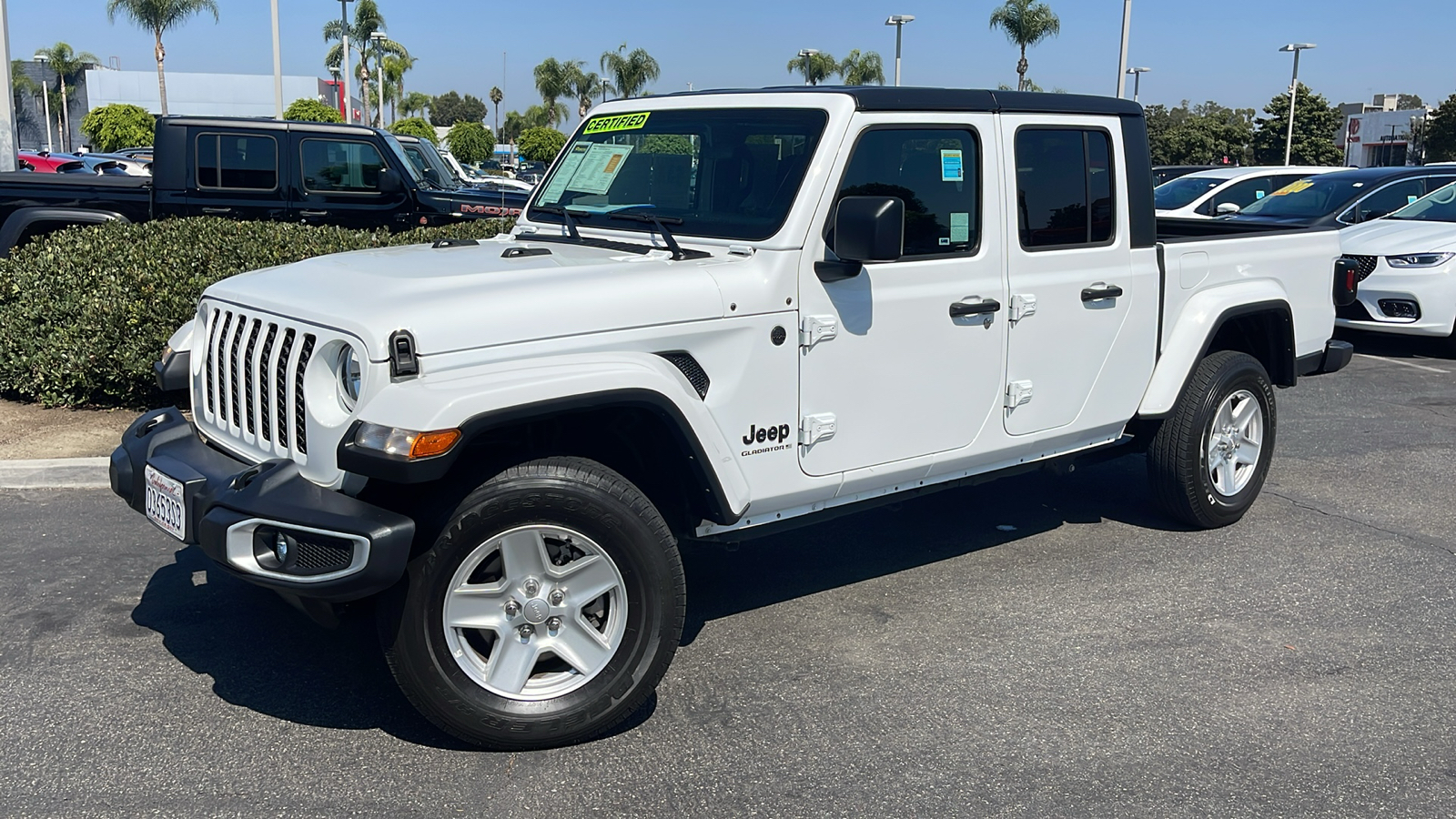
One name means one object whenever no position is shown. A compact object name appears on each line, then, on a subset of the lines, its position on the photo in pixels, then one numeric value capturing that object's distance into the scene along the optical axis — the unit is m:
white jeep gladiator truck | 3.41
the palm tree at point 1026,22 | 43.47
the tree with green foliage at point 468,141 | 52.12
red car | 28.05
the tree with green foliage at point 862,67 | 58.50
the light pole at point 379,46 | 68.01
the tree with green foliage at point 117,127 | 51.47
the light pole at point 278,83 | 30.55
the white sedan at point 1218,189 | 15.00
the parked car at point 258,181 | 10.76
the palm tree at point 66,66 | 89.88
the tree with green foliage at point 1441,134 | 55.15
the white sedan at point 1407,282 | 10.67
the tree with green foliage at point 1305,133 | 61.59
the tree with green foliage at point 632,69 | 65.31
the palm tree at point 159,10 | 57.62
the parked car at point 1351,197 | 12.48
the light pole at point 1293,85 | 48.38
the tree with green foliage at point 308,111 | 48.19
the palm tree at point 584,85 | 82.38
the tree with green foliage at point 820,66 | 54.22
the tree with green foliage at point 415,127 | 50.53
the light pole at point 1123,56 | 29.67
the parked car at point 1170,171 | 20.00
